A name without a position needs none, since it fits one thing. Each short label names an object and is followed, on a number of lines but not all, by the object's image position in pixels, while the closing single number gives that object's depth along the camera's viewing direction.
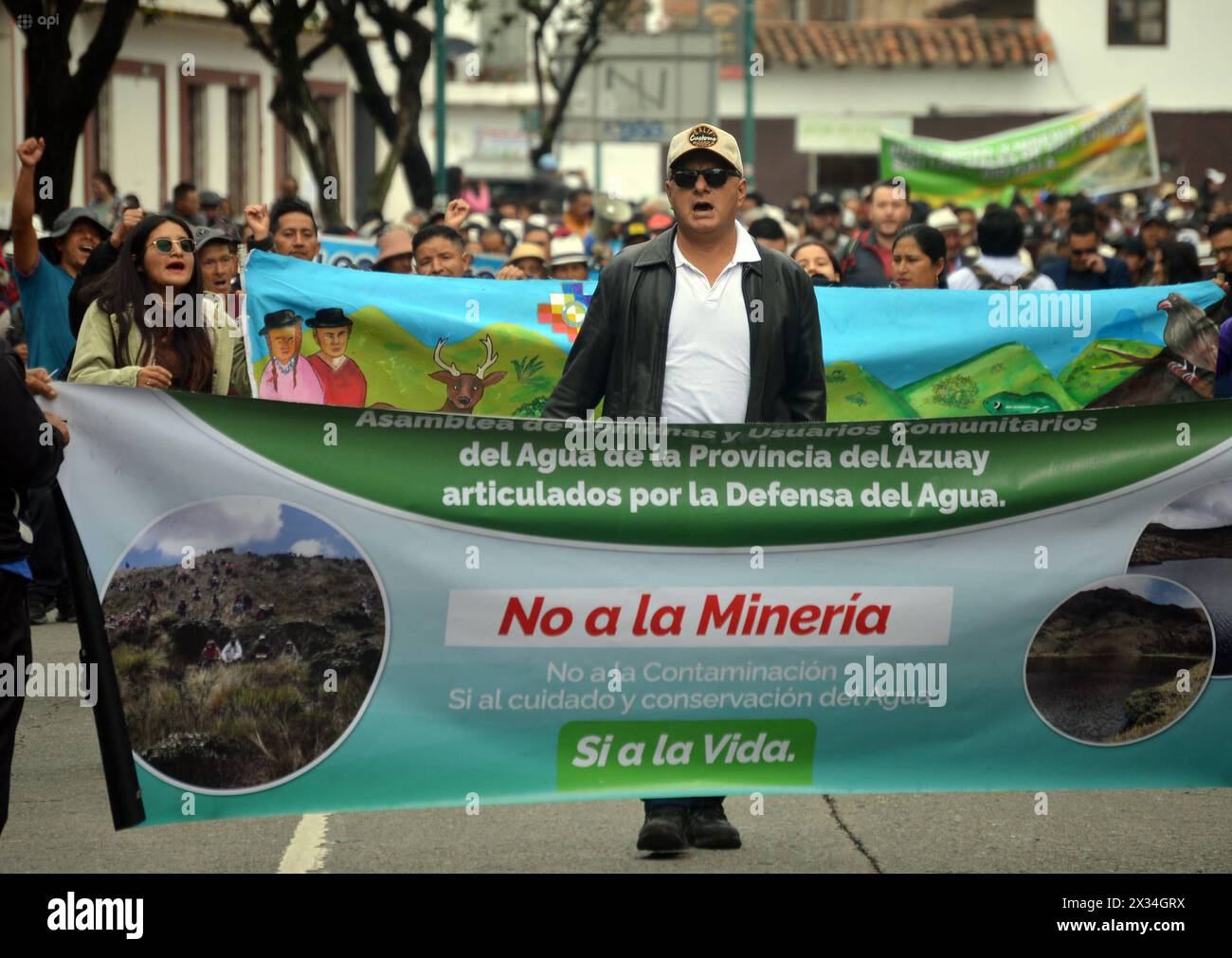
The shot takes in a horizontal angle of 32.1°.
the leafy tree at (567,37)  31.02
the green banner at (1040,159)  24.69
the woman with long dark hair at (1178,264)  11.38
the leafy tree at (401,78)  24.50
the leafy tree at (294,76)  21.69
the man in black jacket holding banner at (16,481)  4.86
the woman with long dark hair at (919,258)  8.91
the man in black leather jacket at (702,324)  5.91
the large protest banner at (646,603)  5.29
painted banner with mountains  8.51
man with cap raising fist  9.03
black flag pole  5.20
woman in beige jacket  6.75
